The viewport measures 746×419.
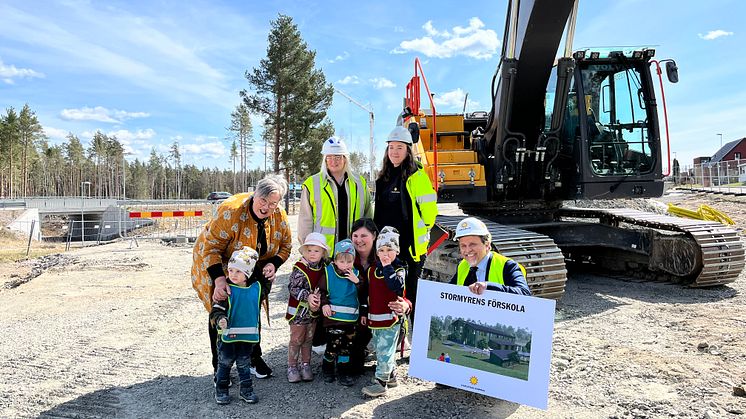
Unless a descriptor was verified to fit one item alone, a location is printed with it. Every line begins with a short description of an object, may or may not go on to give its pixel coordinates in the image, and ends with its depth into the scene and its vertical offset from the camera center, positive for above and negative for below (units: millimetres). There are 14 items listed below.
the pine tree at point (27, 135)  56250 +7328
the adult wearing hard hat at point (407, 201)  4004 -31
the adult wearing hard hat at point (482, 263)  3295 -451
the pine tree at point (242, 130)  55750 +7780
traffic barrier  13144 -810
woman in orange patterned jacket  3600 -311
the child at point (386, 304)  3547 -769
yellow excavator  6516 +560
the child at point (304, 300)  3703 -760
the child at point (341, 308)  3666 -824
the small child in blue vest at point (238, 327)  3428 -897
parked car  49138 +148
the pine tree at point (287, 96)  28609 +5959
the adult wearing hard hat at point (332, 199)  3969 -14
